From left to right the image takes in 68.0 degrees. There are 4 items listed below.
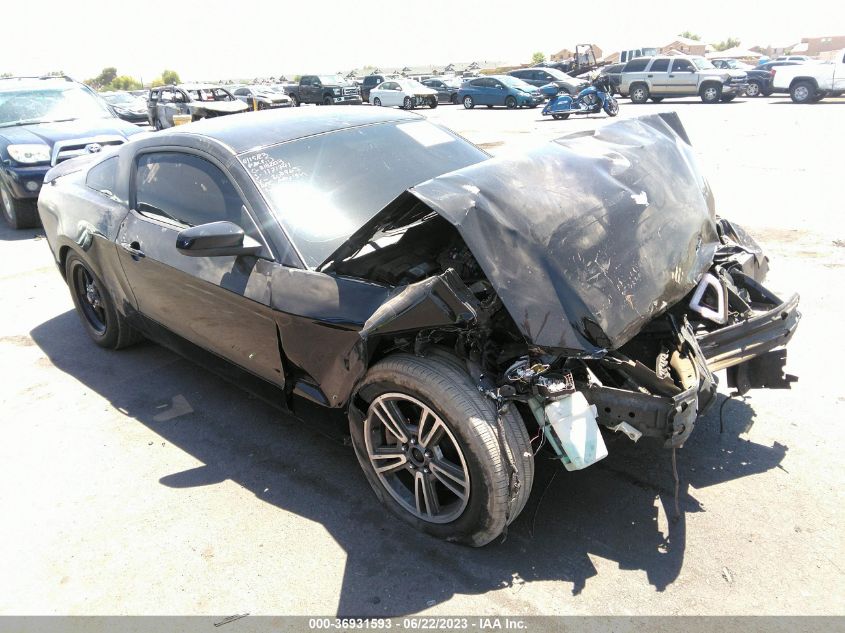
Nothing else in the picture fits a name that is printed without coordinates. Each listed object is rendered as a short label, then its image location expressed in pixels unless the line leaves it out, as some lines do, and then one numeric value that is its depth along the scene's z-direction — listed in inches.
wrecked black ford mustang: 95.3
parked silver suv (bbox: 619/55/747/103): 948.6
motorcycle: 801.6
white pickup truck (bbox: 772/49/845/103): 836.0
